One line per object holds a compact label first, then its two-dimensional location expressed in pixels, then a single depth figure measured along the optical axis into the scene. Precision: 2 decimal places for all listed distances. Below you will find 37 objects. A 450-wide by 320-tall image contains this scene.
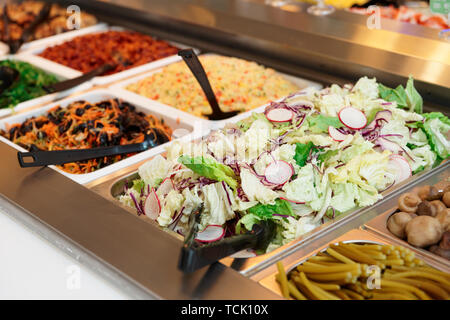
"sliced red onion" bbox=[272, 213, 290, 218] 0.75
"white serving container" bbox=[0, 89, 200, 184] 0.91
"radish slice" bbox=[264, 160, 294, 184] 0.77
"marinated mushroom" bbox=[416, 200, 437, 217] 0.73
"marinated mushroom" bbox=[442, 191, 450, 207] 0.75
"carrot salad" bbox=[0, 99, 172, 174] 1.04
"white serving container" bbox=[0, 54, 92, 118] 1.15
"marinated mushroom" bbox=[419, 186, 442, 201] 0.76
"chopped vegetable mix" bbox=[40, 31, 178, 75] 1.36
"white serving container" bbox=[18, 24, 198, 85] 1.26
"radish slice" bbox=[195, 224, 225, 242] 0.74
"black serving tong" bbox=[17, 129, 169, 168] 0.84
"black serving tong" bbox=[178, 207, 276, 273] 0.63
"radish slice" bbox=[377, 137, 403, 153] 0.85
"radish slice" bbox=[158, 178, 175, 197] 0.81
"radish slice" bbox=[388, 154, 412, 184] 0.84
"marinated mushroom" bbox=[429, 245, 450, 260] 0.70
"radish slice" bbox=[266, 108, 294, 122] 0.88
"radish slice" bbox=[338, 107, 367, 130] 0.87
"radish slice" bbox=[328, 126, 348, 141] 0.84
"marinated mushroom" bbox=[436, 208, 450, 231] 0.71
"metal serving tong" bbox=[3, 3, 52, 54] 1.46
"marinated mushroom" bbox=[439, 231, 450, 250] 0.70
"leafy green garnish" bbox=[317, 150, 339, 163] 0.81
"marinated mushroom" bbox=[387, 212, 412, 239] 0.73
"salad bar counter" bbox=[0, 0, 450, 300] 0.67
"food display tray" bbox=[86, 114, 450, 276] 0.70
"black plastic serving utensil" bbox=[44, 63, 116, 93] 1.19
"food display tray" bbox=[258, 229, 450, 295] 0.67
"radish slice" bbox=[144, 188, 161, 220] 0.79
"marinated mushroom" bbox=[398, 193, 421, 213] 0.75
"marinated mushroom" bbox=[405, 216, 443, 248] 0.70
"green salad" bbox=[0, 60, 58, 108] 1.23
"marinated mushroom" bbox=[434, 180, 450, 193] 0.81
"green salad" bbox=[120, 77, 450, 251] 0.76
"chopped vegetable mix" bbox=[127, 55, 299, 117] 1.13
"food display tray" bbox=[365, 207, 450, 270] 0.70
